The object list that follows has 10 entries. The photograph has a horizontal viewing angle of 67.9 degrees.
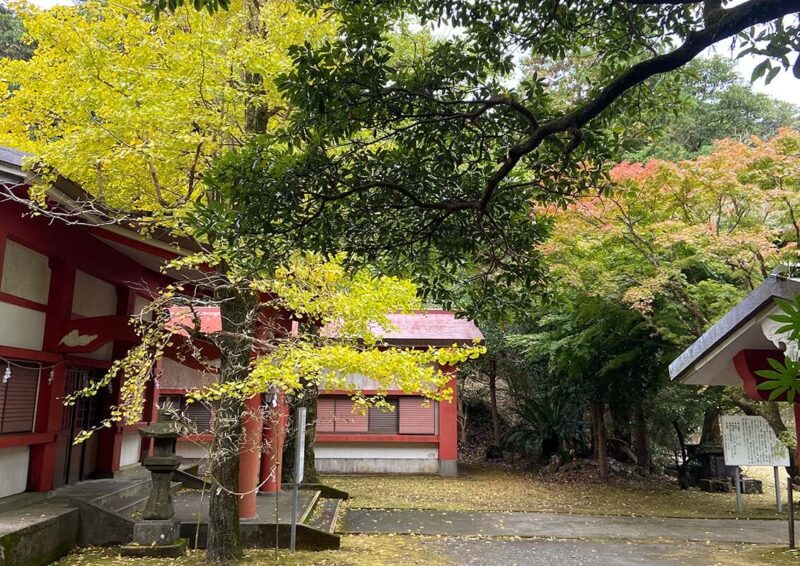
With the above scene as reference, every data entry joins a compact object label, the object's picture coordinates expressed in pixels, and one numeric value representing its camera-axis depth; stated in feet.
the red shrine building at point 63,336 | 25.50
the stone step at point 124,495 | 29.14
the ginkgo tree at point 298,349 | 21.36
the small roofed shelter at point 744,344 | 15.90
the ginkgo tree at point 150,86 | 20.86
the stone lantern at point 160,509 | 25.03
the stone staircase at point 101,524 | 26.09
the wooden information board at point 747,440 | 39.34
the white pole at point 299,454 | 25.76
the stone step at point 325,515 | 32.01
